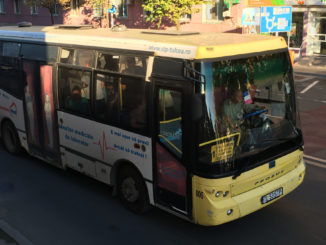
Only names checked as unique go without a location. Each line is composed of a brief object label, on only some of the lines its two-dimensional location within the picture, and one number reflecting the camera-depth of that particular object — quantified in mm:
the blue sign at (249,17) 21781
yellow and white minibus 5742
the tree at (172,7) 23391
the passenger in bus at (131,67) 6523
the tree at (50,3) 32625
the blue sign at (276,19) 22797
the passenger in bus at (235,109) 5840
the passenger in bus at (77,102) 7719
